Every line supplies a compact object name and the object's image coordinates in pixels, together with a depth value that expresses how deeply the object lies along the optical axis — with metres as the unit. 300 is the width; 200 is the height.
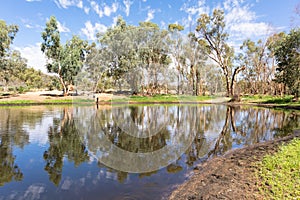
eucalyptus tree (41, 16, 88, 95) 39.62
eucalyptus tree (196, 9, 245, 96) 38.38
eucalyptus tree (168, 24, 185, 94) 48.31
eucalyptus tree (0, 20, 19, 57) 37.50
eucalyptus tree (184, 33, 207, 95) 46.50
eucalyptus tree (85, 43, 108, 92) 41.85
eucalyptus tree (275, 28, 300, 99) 25.91
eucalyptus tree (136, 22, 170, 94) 43.19
